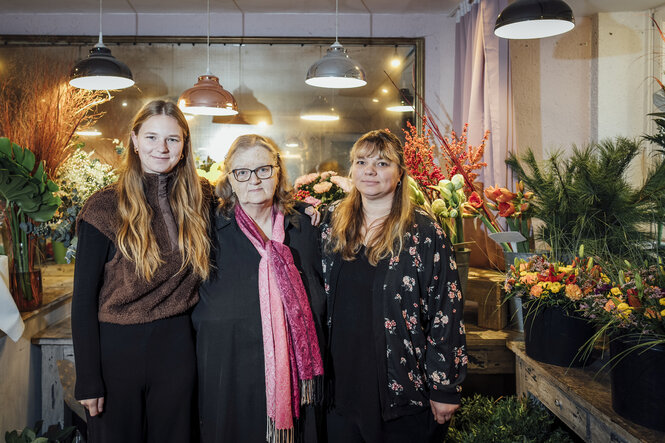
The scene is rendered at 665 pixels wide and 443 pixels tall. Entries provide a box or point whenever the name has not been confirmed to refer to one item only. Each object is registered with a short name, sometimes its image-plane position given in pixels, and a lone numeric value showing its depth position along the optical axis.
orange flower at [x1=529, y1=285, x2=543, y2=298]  1.65
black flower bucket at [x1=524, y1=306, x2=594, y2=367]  1.69
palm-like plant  1.79
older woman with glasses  1.50
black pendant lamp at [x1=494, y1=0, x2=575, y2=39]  2.02
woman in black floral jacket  1.53
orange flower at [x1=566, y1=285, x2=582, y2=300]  1.57
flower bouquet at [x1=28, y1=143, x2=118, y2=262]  2.05
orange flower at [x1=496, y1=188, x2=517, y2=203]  1.96
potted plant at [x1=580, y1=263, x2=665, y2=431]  1.23
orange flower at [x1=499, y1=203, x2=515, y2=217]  1.97
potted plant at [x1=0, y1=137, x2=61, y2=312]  1.93
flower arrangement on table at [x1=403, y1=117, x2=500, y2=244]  2.01
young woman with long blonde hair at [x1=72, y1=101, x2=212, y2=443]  1.39
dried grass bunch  2.07
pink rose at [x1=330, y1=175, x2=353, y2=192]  1.98
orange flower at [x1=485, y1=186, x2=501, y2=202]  1.98
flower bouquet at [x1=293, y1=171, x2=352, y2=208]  2.02
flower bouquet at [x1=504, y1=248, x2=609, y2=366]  1.62
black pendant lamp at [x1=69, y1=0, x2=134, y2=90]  2.60
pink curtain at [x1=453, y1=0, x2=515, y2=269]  3.03
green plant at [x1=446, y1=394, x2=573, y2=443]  1.85
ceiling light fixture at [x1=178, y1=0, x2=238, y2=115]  2.94
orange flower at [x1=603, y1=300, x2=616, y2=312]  1.33
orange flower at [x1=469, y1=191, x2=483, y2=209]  2.01
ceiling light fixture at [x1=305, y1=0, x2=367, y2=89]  2.58
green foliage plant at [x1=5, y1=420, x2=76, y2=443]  1.83
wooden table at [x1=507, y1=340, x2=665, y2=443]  1.31
